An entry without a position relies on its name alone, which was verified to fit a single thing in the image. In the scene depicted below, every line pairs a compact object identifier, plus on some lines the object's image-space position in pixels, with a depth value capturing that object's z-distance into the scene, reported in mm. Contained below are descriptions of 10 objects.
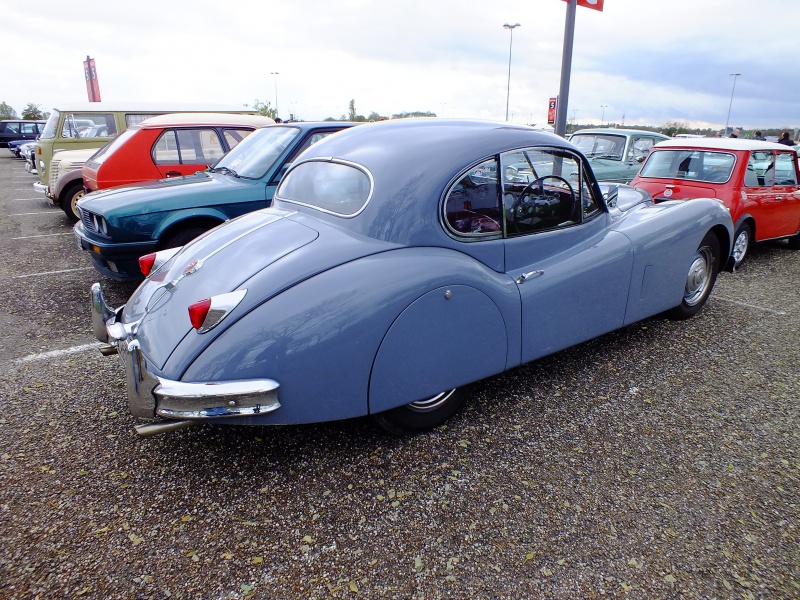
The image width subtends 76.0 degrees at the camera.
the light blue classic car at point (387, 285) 2227
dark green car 4543
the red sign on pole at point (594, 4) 6227
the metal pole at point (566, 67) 6176
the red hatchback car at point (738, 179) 6000
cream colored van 9461
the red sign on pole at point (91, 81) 25281
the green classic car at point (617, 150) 8914
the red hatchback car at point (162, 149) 6367
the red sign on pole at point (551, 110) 11265
